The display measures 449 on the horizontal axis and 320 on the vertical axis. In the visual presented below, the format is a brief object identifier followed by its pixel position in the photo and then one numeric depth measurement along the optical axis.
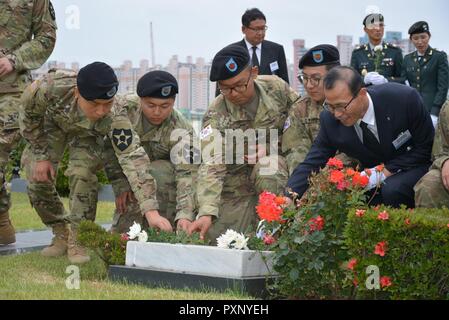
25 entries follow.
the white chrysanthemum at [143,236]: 5.11
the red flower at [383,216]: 3.96
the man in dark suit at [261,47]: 9.17
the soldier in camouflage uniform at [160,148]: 6.32
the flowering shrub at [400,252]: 3.88
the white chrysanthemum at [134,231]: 5.16
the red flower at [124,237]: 5.23
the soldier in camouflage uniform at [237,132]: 6.14
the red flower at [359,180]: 4.25
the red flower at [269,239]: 4.56
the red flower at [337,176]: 4.24
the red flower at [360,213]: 4.05
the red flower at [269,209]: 4.39
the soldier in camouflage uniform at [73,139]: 5.87
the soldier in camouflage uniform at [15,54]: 6.98
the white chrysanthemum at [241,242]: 4.73
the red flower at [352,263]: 4.07
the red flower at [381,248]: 3.96
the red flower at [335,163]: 4.38
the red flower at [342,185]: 4.27
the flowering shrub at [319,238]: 4.25
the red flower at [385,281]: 3.98
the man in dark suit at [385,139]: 5.42
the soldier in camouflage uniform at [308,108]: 6.30
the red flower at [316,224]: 4.30
